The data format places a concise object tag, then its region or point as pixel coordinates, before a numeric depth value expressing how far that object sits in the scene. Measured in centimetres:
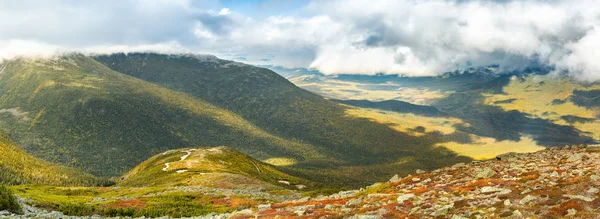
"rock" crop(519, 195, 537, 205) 2491
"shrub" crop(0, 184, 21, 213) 4088
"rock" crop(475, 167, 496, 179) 4122
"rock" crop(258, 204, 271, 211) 4273
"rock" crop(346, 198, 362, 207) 3801
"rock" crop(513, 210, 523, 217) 2226
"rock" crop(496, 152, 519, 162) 5591
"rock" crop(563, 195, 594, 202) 2261
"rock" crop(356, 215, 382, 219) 2852
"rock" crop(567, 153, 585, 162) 4256
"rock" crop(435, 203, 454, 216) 2588
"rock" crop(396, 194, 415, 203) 3423
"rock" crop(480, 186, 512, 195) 2897
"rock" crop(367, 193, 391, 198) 3988
